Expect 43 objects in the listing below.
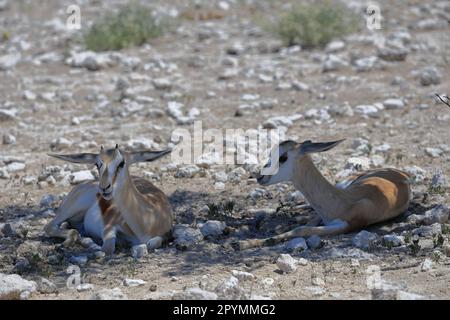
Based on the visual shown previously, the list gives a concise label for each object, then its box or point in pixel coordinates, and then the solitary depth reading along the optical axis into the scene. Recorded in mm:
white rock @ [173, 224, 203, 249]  15367
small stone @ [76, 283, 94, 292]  13031
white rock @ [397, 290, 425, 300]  11812
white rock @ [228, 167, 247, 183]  19291
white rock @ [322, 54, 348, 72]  28781
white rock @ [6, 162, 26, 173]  20484
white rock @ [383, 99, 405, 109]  24312
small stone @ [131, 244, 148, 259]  14702
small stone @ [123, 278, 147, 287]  13102
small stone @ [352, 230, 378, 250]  14741
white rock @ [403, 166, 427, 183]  18506
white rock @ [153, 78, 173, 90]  27297
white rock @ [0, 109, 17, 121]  24609
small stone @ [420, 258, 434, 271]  13297
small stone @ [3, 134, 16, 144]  22734
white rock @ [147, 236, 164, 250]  15212
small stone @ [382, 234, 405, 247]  14617
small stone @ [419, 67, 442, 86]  26141
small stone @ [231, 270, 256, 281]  13109
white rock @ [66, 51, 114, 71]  30000
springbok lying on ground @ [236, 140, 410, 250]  16219
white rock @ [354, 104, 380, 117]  23797
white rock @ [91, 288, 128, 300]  12219
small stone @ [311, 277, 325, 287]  12914
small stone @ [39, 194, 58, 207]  18203
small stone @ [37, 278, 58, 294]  12852
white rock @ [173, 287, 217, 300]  11960
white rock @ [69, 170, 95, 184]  19531
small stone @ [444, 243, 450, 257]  13844
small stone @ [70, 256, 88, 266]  14578
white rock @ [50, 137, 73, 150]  22123
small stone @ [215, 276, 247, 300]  12078
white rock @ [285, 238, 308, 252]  14834
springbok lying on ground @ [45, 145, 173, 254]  15234
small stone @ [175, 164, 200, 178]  19609
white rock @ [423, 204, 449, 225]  15617
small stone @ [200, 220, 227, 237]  15930
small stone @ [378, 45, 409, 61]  29250
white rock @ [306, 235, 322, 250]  15008
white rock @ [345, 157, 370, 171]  19812
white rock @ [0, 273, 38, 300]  12539
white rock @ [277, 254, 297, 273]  13539
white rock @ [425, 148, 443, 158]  20156
